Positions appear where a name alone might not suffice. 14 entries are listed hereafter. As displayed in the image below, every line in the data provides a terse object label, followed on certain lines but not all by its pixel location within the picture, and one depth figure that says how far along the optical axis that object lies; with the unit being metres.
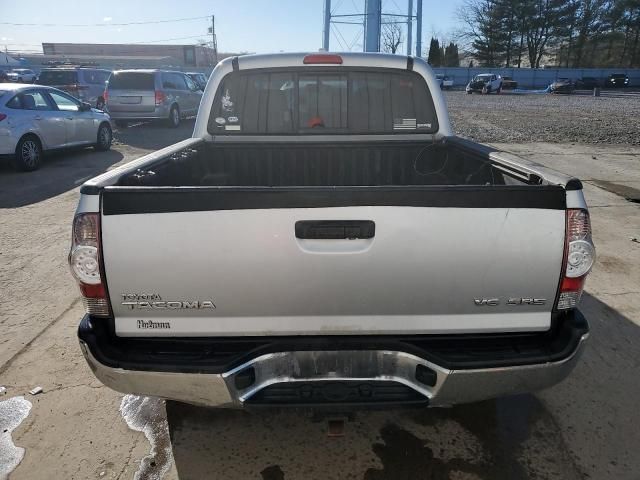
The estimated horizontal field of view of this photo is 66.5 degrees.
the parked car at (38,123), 9.23
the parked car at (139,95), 15.56
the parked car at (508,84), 48.56
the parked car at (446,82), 51.16
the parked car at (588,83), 51.12
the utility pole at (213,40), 72.44
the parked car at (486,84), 42.50
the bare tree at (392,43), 72.47
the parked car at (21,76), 31.46
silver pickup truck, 1.96
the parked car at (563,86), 43.64
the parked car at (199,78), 24.77
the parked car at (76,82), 18.50
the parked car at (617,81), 50.31
